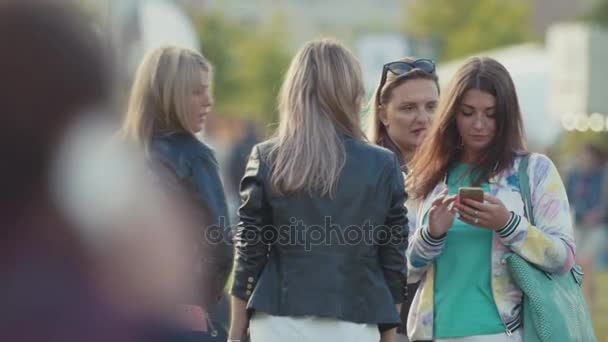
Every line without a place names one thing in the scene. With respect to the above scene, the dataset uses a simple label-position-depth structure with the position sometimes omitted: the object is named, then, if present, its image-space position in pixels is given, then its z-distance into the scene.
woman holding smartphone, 8.54
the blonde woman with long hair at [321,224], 8.31
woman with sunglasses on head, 10.55
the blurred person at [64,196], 3.49
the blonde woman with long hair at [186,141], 10.59
